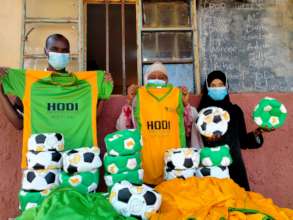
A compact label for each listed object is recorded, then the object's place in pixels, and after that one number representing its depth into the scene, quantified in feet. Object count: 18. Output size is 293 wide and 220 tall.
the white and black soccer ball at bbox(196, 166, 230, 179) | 8.79
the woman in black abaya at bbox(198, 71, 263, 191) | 9.78
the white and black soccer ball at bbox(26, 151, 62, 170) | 8.07
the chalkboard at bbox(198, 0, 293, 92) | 13.61
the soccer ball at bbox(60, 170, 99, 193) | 8.03
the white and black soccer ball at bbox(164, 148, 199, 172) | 8.65
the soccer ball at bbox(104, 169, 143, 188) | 8.18
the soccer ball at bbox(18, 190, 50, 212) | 7.89
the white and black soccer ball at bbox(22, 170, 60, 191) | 7.97
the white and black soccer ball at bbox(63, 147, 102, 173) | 8.05
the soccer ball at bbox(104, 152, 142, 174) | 8.22
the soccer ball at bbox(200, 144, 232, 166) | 8.81
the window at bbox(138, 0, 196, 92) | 13.39
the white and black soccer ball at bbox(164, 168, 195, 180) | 8.70
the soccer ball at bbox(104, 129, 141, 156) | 8.23
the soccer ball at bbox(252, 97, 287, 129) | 9.77
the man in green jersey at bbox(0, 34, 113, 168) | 9.02
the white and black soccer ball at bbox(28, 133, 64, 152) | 8.17
